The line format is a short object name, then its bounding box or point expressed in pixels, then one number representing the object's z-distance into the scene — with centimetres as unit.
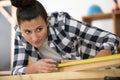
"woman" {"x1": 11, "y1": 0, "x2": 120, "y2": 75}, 161
